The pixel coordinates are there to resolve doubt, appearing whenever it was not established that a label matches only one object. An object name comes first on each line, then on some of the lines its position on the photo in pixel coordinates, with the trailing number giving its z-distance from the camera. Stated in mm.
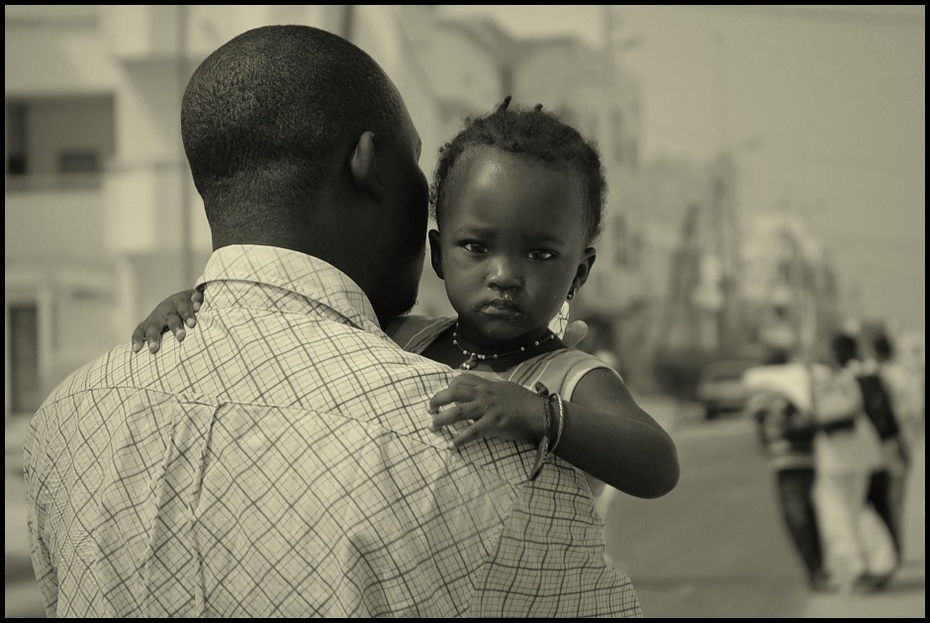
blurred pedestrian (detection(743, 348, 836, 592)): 8453
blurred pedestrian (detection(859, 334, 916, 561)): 8766
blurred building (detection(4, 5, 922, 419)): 16297
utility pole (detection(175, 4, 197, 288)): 14914
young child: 1876
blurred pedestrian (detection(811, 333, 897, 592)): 8539
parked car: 28562
